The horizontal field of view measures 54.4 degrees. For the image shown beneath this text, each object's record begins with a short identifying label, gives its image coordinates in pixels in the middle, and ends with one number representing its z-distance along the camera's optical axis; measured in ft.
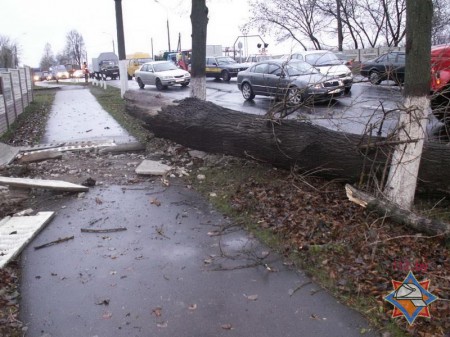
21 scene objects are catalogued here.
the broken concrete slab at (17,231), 14.75
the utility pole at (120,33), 59.67
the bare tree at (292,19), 144.56
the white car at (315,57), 61.00
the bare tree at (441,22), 107.34
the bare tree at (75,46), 355.97
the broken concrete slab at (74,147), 30.99
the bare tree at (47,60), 399.38
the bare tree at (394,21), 120.71
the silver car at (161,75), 82.69
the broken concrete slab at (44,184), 21.15
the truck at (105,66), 139.95
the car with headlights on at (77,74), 189.88
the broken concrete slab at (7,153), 26.91
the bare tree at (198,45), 35.68
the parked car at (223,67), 92.73
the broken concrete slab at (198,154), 26.63
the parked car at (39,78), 202.88
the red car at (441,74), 24.15
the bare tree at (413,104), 14.85
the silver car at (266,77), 47.61
